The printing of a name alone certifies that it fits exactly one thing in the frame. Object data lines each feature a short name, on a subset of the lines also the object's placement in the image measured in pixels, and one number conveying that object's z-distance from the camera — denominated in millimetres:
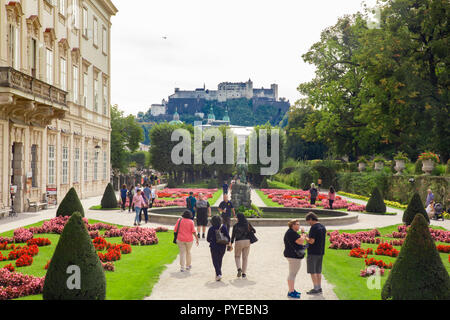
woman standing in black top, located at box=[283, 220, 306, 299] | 8922
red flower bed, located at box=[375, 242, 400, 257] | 13799
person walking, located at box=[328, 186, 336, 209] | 27792
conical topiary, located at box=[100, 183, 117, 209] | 28180
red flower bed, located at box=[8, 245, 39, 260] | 12516
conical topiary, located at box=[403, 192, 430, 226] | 20438
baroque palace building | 22656
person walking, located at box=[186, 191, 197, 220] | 19234
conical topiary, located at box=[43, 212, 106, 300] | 7379
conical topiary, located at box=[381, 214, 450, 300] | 7438
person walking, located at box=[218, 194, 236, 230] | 15795
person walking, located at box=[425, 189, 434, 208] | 24969
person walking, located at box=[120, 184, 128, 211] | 27422
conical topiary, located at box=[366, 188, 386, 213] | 27219
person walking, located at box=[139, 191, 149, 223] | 20306
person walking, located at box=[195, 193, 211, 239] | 16734
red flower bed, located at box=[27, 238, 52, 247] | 14484
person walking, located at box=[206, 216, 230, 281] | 10259
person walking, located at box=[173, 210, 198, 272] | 11398
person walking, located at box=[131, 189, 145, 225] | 19656
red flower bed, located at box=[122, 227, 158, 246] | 15352
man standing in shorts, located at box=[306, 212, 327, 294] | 9094
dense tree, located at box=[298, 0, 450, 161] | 32375
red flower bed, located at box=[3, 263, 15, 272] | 10656
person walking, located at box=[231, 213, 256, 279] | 10586
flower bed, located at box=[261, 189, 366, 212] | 29234
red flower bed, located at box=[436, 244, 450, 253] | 14494
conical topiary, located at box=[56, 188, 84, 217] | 19391
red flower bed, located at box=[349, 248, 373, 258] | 13453
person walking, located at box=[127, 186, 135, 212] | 27317
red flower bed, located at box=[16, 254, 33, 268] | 11538
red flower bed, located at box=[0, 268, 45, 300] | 8906
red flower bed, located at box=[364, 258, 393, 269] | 11844
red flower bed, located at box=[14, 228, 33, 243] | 15164
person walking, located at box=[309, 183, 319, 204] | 30078
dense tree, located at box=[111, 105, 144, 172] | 54656
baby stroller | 24156
